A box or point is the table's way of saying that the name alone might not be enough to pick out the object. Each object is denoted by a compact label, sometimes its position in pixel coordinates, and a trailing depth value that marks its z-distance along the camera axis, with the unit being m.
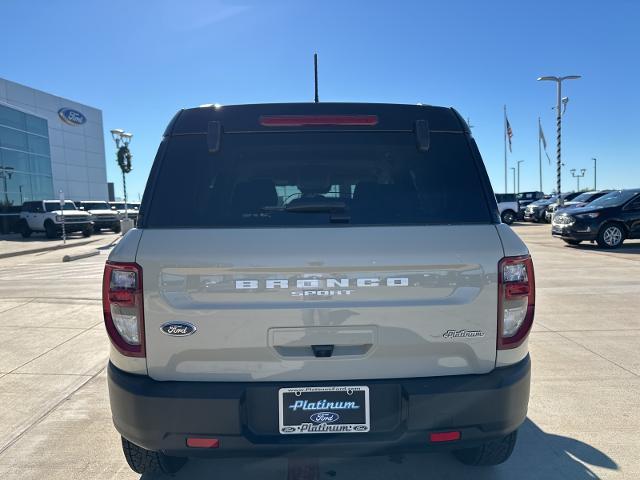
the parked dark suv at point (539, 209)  29.55
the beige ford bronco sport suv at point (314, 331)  1.91
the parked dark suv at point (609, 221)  12.75
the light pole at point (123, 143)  24.30
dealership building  30.47
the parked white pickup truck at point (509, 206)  28.81
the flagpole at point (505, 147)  45.46
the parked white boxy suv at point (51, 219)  22.47
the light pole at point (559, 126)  27.89
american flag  44.56
